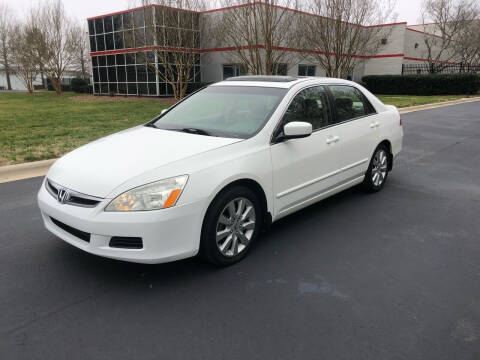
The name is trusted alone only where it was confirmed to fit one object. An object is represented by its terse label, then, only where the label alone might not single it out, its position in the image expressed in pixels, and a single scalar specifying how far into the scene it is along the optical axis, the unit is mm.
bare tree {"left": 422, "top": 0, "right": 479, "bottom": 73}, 34938
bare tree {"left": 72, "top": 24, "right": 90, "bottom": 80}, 41766
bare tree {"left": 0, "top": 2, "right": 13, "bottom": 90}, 44281
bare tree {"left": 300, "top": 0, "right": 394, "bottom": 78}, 17344
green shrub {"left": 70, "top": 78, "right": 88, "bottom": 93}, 40625
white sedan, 3049
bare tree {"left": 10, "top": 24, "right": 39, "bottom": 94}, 34188
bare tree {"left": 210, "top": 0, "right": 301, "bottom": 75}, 15727
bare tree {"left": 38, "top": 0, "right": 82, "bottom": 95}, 34000
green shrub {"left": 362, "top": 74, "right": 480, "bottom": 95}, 27734
